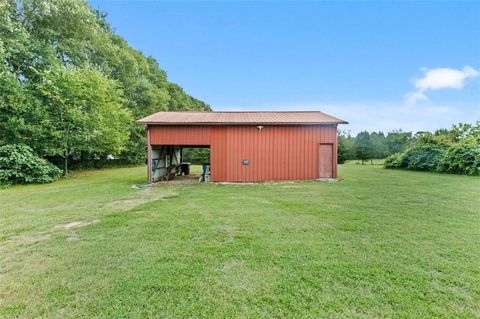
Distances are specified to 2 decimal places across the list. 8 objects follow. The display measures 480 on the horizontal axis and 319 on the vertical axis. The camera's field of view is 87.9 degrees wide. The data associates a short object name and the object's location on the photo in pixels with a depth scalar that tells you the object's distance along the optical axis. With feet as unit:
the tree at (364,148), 84.63
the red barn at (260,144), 34.73
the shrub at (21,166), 32.53
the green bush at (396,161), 57.77
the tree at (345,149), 84.99
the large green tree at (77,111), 40.06
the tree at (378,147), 84.38
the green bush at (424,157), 49.82
